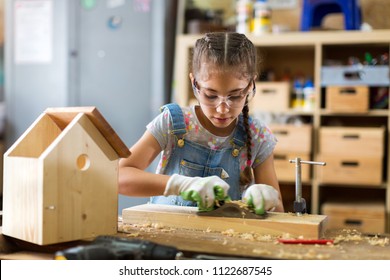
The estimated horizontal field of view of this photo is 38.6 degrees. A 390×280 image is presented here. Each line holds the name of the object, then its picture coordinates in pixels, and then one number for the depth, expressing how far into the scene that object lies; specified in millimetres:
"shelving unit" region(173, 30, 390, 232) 3480
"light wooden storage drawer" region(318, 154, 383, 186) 3398
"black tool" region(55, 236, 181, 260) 1049
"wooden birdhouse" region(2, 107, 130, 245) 1182
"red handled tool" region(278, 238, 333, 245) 1245
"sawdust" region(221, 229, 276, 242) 1282
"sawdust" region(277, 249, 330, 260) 1097
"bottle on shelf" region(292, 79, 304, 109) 3672
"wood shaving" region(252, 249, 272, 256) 1110
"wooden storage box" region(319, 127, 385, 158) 3375
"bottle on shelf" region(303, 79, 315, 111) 3604
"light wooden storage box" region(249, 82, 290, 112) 3588
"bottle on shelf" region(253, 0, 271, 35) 3660
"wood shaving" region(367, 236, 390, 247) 1292
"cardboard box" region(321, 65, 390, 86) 3387
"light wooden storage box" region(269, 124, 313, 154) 3461
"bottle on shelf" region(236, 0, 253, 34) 3710
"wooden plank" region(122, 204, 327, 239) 1324
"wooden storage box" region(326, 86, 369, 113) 3416
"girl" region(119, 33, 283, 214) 1428
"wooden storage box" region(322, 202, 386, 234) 3357
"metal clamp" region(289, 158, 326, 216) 1445
